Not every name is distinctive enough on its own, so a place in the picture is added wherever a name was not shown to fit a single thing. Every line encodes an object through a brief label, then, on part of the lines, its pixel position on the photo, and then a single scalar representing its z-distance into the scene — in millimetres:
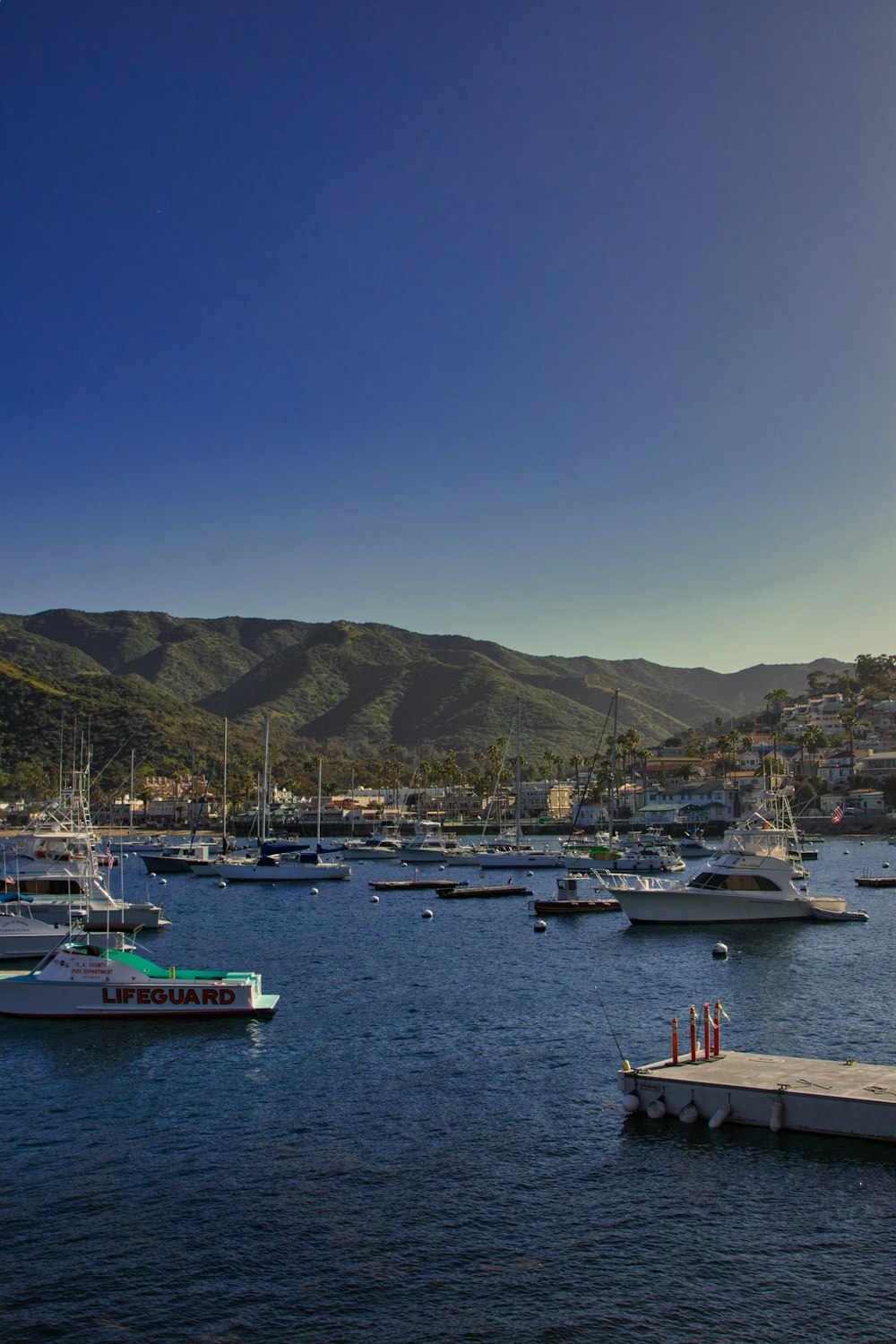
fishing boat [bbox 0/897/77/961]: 52938
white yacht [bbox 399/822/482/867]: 129375
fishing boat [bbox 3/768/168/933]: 61469
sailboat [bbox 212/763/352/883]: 106500
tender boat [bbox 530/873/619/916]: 73250
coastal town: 189375
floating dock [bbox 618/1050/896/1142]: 24094
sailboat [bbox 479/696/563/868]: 118375
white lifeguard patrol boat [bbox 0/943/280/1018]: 38375
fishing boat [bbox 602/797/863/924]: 65250
